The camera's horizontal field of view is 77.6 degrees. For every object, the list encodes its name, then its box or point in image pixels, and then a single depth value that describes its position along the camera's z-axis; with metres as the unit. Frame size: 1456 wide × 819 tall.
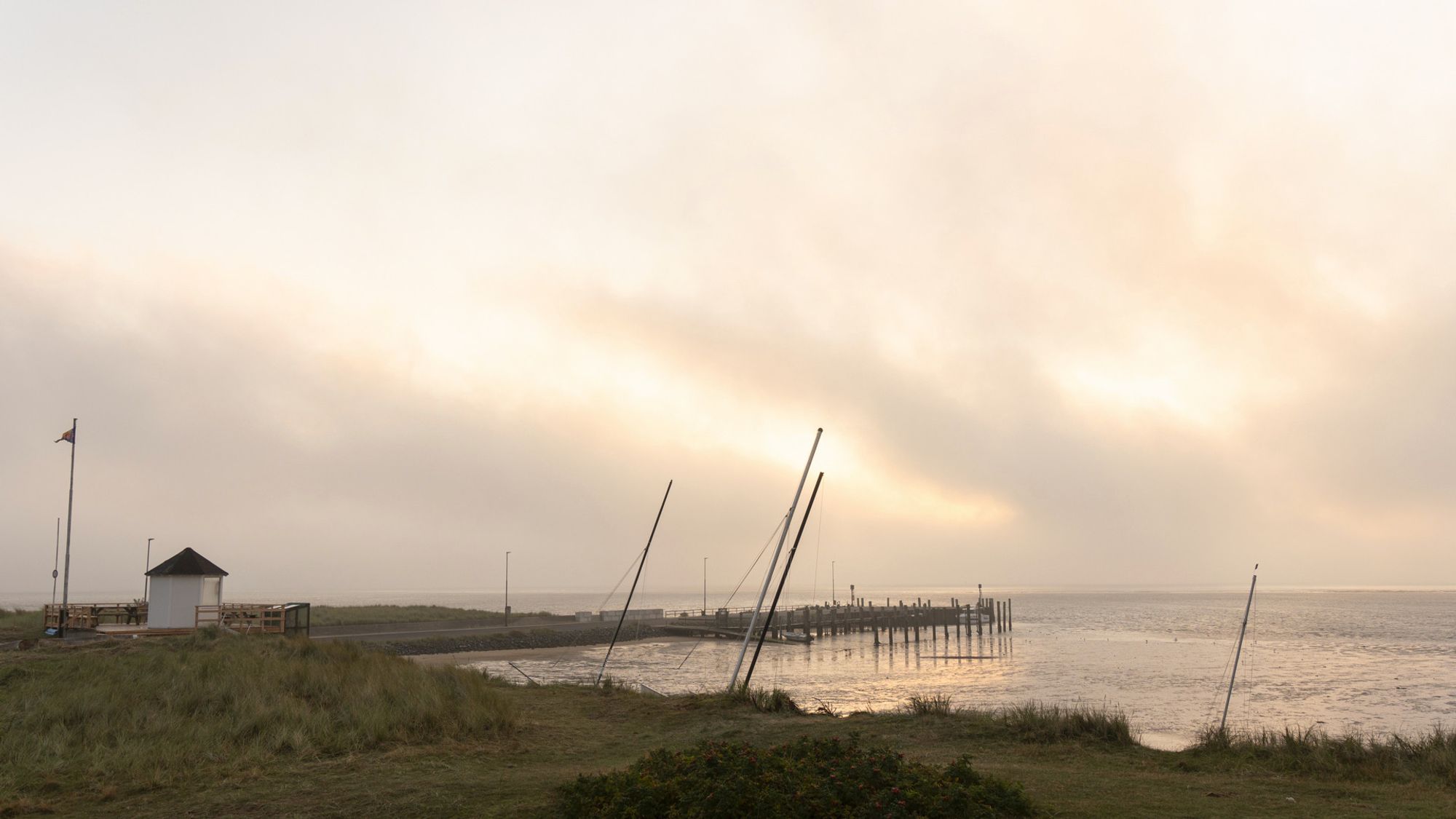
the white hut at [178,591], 34.12
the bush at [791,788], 9.02
